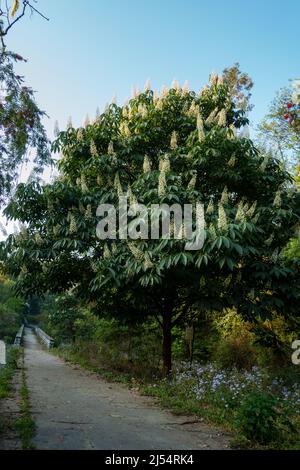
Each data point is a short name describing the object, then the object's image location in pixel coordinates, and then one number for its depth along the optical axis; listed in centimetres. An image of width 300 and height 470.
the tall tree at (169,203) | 840
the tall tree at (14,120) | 555
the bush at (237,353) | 1227
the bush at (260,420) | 528
